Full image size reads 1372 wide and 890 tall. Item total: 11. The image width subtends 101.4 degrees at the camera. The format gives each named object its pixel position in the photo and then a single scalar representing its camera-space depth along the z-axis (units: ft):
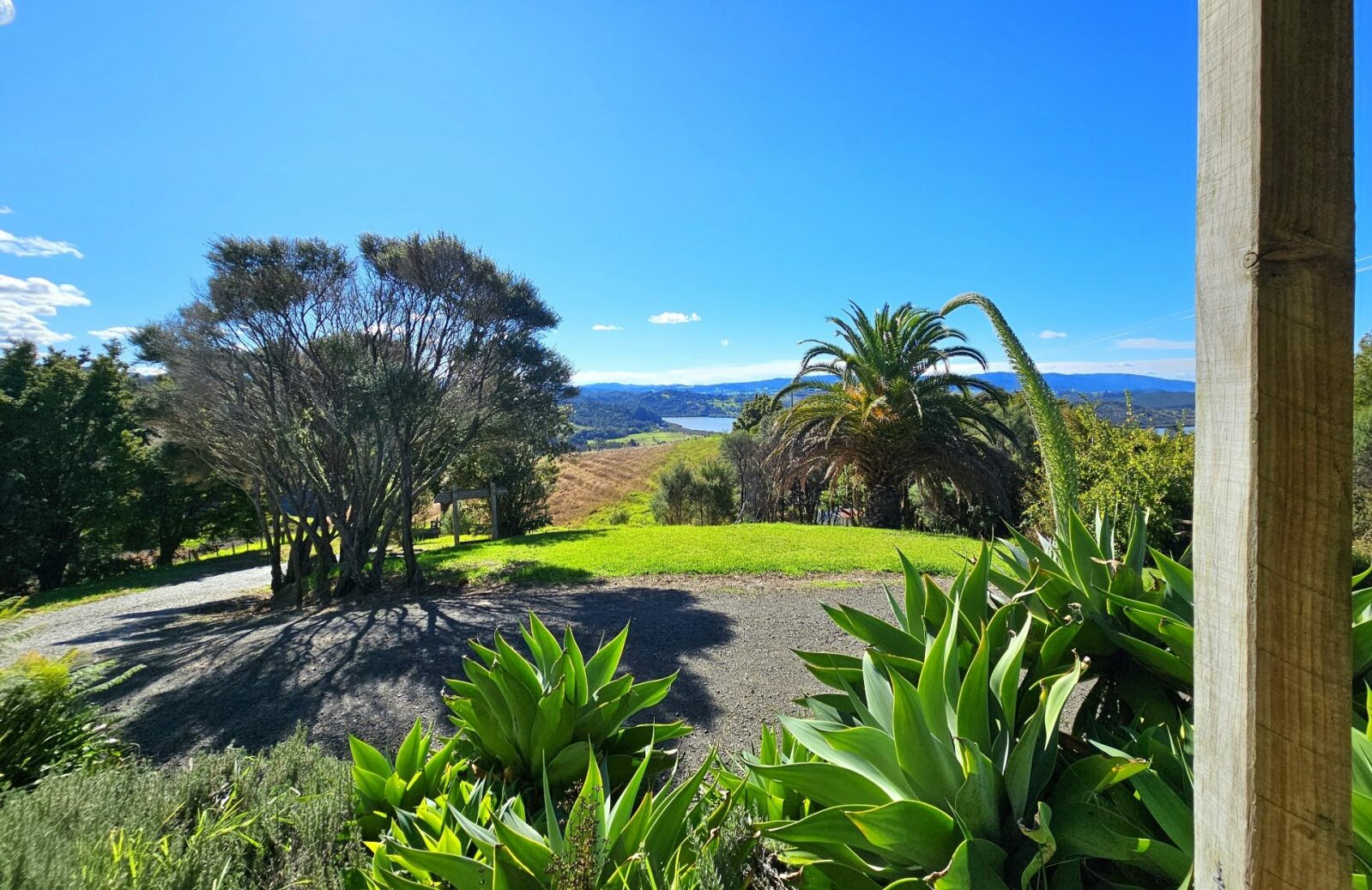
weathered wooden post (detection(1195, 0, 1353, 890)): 2.37
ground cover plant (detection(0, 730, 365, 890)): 4.87
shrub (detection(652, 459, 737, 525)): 84.12
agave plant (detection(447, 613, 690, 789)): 6.27
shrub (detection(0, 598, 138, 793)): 8.54
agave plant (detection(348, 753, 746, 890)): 4.33
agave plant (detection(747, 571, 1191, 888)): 3.80
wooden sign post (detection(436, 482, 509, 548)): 54.54
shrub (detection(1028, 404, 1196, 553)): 27.78
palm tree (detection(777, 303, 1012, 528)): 45.34
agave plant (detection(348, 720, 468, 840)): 6.19
